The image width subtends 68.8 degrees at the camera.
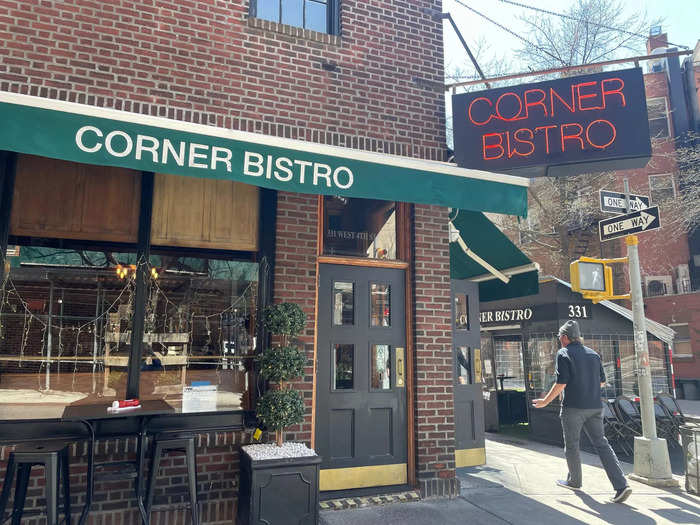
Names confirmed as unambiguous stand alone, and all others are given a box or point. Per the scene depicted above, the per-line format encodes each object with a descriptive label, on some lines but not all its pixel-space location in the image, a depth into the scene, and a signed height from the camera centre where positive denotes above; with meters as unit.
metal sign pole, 6.41 -0.88
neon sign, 5.57 +2.47
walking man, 5.89 -0.53
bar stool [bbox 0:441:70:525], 3.88 -0.94
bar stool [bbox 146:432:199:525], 4.40 -0.92
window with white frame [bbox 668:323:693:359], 23.05 +0.41
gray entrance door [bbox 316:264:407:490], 5.46 -0.29
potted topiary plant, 4.43 -0.93
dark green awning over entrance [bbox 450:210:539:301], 7.16 +1.36
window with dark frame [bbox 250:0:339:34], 5.95 +3.97
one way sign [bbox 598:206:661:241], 6.70 +1.72
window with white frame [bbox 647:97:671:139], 24.34 +11.20
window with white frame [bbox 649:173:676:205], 22.88 +7.39
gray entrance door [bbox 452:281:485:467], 7.31 -0.35
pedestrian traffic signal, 6.95 +0.98
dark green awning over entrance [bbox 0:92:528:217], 4.00 +1.70
